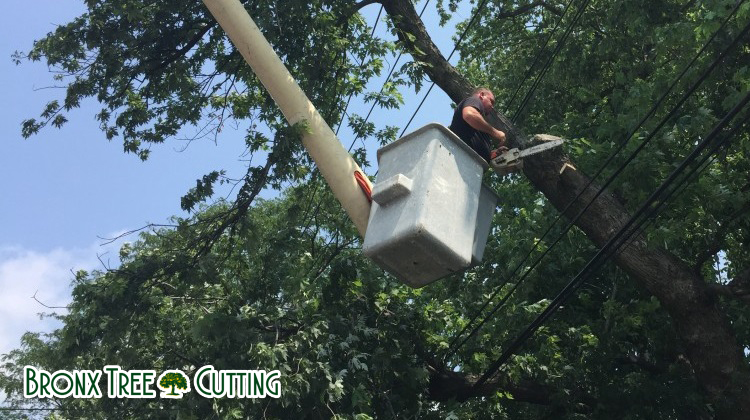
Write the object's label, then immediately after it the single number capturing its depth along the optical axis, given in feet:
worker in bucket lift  23.36
